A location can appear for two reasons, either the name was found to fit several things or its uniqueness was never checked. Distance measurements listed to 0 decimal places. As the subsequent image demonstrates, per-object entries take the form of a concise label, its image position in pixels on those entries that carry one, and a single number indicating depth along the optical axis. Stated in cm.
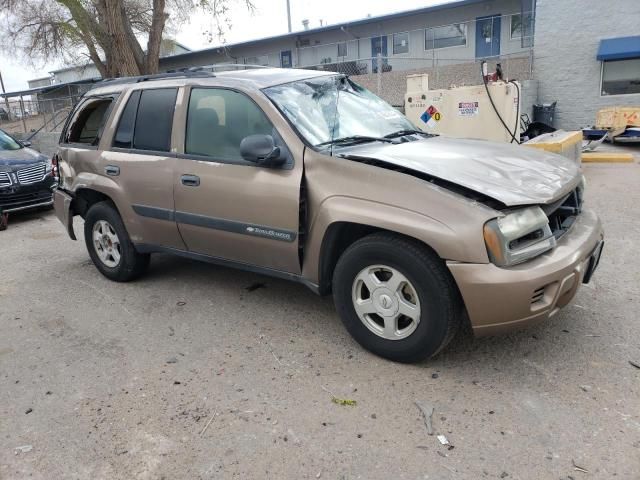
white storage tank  986
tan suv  289
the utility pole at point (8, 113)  2331
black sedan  855
